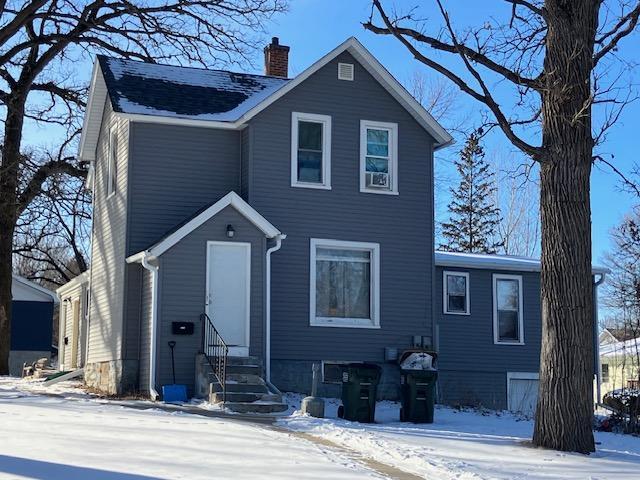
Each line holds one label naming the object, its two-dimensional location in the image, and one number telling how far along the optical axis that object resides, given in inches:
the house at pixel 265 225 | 682.8
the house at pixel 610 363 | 1725.5
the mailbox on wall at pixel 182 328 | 668.7
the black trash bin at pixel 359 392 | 590.9
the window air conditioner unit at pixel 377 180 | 769.6
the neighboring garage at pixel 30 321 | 1444.4
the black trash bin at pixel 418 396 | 609.3
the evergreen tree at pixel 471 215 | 1802.4
